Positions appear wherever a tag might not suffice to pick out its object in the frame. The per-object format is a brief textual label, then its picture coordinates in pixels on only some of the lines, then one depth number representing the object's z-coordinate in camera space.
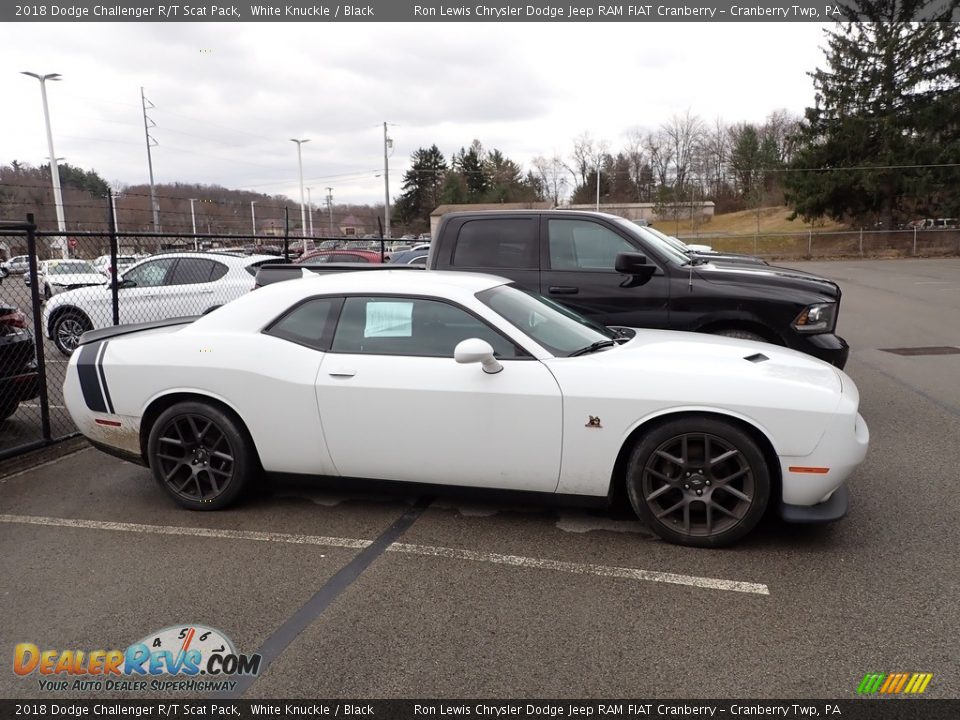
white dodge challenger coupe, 3.45
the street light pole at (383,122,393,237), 42.78
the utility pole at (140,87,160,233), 41.66
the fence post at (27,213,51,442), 5.25
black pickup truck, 5.69
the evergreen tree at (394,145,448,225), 88.50
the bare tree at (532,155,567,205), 94.50
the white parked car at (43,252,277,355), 10.18
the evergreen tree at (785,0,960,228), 36.25
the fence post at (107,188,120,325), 6.39
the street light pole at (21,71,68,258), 30.78
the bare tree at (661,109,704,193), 84.75
